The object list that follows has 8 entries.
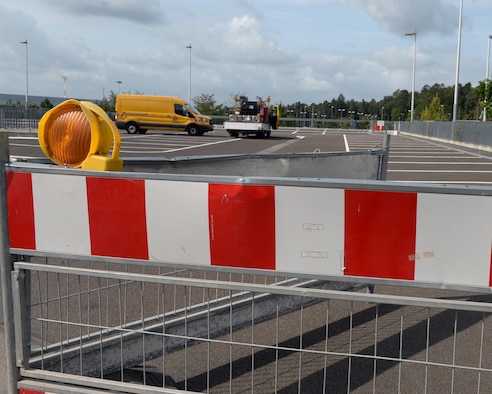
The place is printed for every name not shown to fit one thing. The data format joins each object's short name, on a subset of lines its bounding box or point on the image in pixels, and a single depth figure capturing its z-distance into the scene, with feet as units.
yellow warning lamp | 9.50
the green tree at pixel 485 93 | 94.79
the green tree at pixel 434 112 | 176.76
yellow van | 118.32
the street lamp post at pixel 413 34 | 203.92
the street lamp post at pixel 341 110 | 450.99
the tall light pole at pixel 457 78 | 129.59
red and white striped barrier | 7.50
